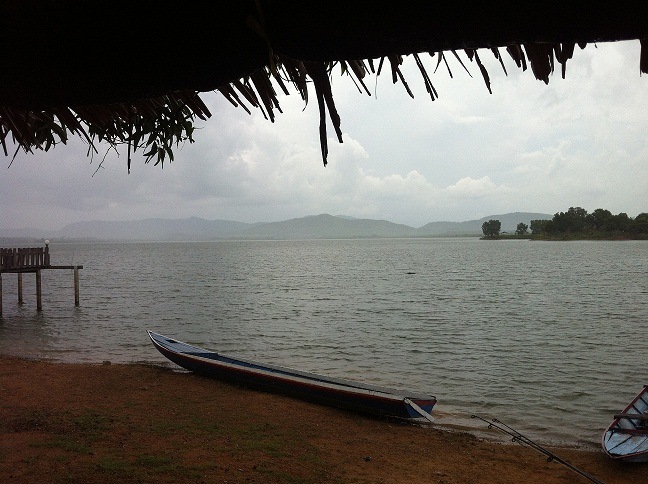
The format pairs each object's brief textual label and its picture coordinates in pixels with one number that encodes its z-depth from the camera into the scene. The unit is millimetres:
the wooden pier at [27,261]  24178
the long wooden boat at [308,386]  9375
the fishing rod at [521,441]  7019
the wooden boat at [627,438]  7828
